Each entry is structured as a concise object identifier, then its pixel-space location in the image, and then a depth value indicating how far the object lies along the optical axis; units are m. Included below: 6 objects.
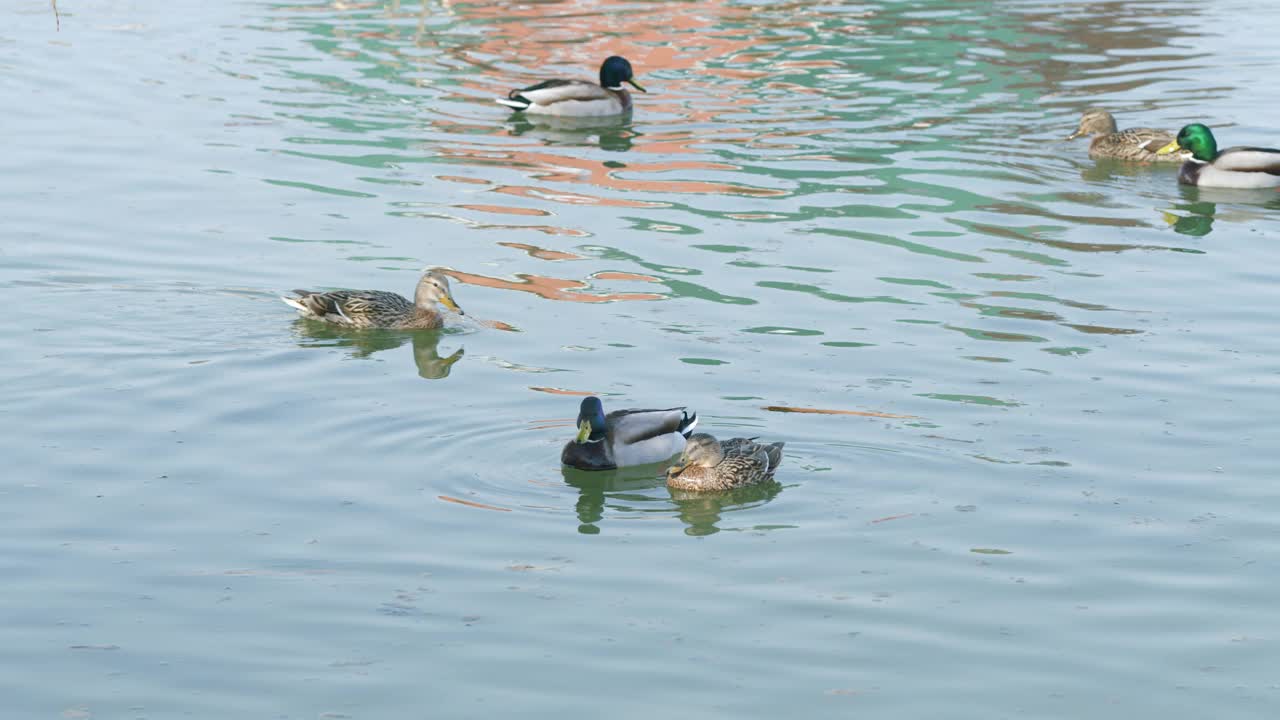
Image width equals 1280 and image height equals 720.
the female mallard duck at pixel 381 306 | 14.76
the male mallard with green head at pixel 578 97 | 25.17
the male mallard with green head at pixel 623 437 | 11.34
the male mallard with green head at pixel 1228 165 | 20.48
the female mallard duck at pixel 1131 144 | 21.59
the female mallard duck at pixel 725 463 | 10.79
